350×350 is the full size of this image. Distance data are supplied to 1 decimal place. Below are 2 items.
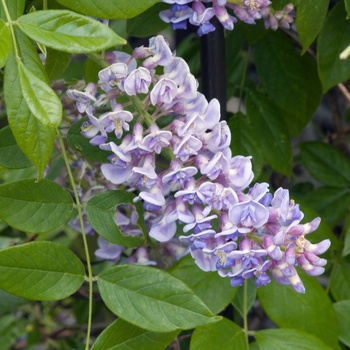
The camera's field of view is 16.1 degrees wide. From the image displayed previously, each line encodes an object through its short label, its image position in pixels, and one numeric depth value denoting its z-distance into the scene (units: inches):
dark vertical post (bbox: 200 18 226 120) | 31.3
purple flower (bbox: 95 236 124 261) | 31.9
